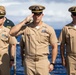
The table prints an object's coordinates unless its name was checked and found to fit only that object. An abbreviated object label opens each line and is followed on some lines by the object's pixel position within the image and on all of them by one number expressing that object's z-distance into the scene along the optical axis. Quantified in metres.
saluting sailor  7.23
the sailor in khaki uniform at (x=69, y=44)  7.45
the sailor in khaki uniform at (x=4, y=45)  7.57
